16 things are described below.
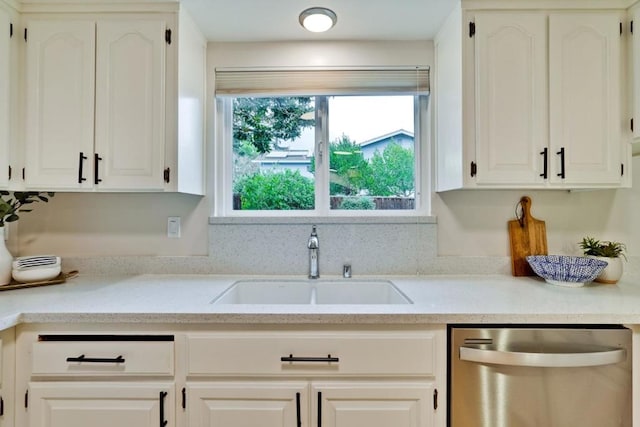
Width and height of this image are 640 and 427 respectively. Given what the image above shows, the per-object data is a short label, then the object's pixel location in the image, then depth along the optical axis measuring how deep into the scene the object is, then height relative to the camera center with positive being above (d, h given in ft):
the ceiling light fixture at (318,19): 5.10 +3.15
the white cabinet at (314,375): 3.79 -1.86
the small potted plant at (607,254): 5.15 -0.61
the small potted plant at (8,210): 4.92 +0.10
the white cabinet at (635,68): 4.76 +2.18
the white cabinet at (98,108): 4.87 +1.62
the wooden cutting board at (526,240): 5.73 -0.42
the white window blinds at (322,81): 5.92 +2.46
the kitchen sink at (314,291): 5.65 -1.30
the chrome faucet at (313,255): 5.67 -0.68
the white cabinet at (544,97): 4.88 +1.79
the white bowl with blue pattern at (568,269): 4.85 -0.80
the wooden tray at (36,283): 4.77 -1.01
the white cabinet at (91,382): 3.77 -1.92
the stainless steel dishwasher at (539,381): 3.73 -1.88
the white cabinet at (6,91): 4.66 +1.80
